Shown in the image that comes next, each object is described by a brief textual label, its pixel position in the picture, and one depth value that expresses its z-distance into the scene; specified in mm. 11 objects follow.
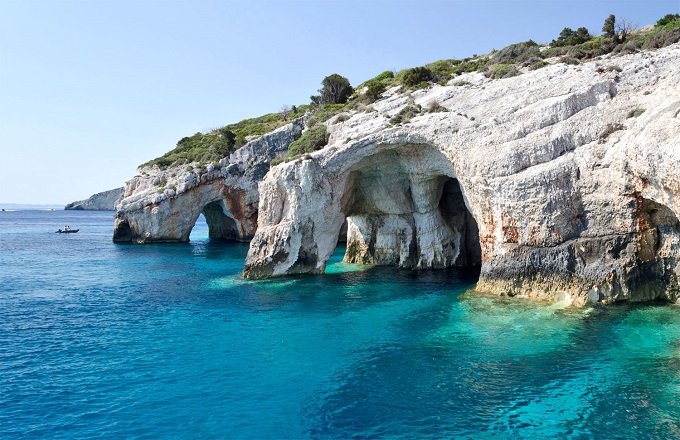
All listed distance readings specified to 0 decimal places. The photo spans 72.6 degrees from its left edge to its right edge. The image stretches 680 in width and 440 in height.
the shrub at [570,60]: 28828
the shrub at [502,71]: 31344
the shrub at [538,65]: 30406
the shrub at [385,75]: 50344
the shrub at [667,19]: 34169
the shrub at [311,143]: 34500
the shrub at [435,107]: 30186
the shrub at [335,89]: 50291
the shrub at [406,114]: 30531
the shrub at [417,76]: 38531
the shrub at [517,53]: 33875
